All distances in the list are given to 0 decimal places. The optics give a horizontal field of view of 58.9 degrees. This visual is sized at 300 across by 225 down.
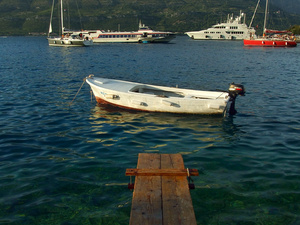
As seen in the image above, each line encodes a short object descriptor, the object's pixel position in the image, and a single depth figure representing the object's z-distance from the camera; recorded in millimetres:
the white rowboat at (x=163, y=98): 14008
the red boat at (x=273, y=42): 82338
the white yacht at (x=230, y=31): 122312
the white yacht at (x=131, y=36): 100812
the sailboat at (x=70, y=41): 74000
